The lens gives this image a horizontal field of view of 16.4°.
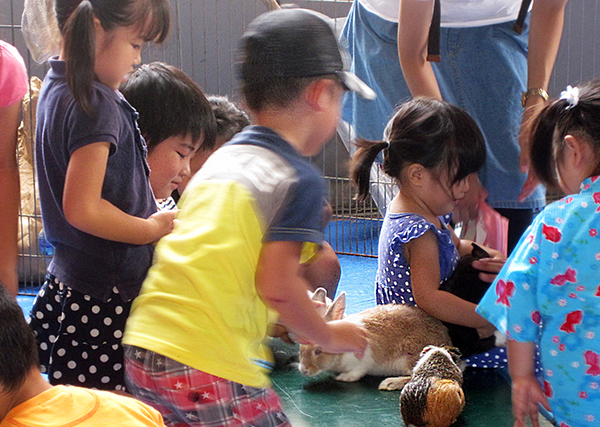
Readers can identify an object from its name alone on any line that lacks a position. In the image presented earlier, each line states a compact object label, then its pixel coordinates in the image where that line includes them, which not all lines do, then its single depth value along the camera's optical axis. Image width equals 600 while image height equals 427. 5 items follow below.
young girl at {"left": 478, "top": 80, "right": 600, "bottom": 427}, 3.51
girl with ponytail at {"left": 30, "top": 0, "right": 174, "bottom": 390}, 3.55
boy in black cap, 3.28
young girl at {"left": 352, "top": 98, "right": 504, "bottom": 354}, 4.13
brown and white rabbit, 4.13
